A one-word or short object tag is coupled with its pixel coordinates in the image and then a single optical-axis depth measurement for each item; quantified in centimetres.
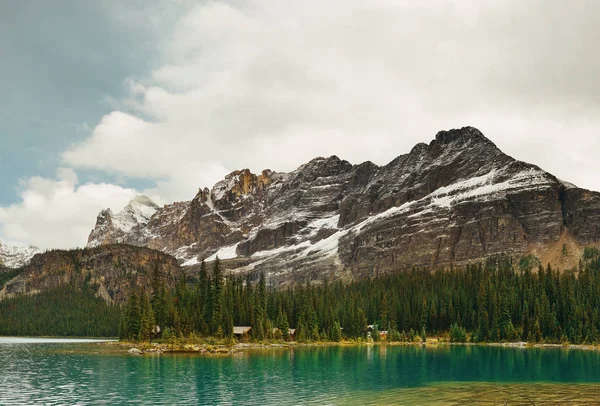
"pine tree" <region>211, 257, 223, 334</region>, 15500
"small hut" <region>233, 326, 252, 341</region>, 15762
